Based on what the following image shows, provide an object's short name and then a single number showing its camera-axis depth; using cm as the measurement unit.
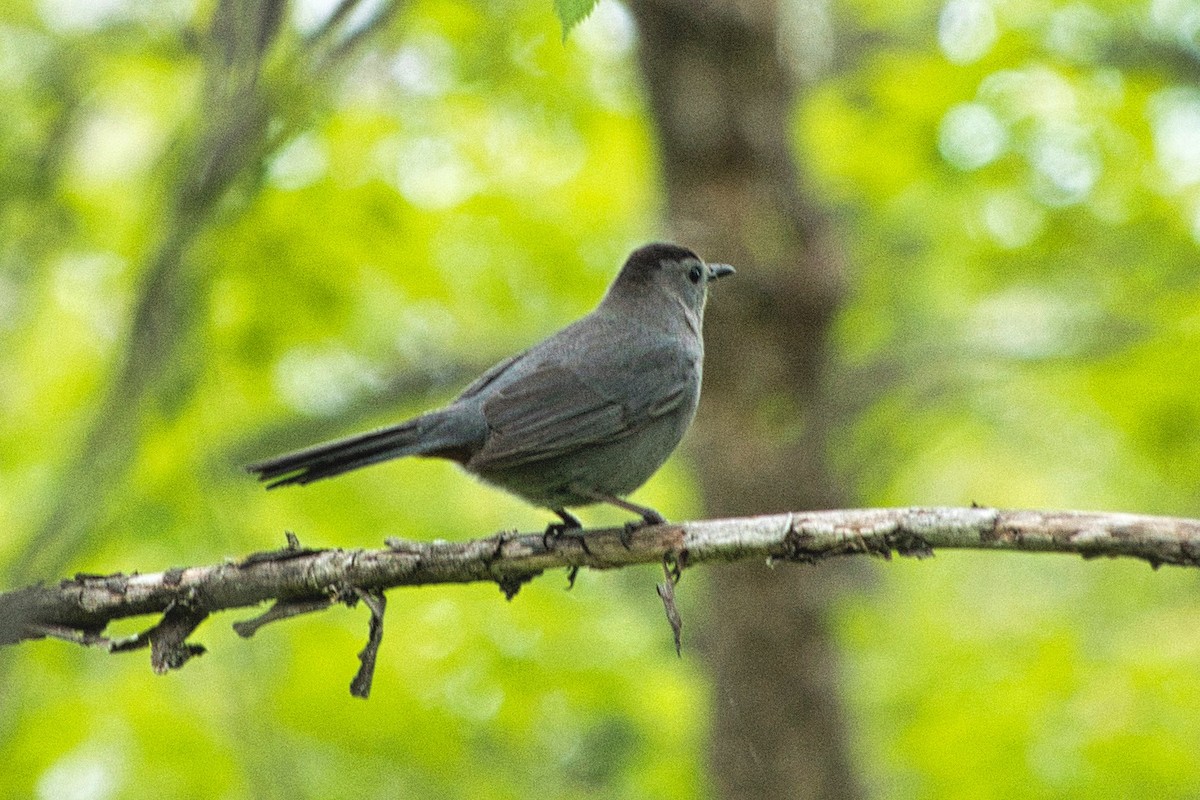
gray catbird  933
